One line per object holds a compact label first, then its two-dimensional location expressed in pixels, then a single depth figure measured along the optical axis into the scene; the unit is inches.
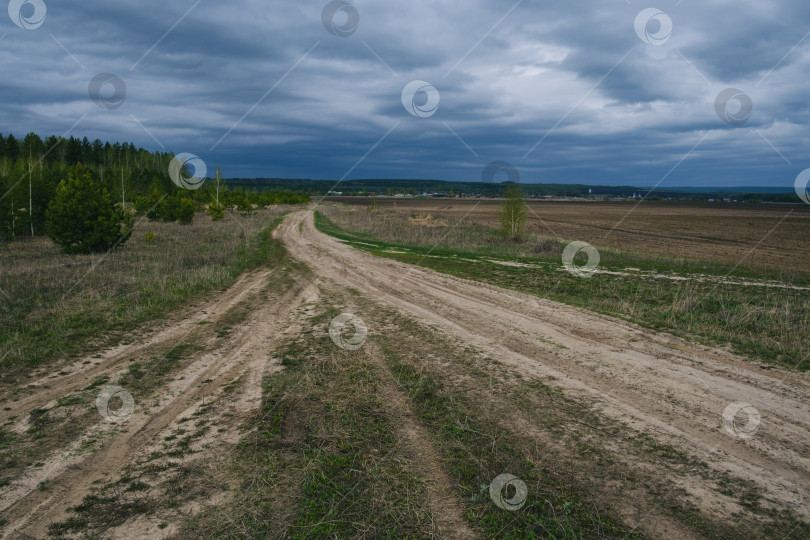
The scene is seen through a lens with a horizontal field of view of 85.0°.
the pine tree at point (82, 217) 839.7
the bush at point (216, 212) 2039.9
